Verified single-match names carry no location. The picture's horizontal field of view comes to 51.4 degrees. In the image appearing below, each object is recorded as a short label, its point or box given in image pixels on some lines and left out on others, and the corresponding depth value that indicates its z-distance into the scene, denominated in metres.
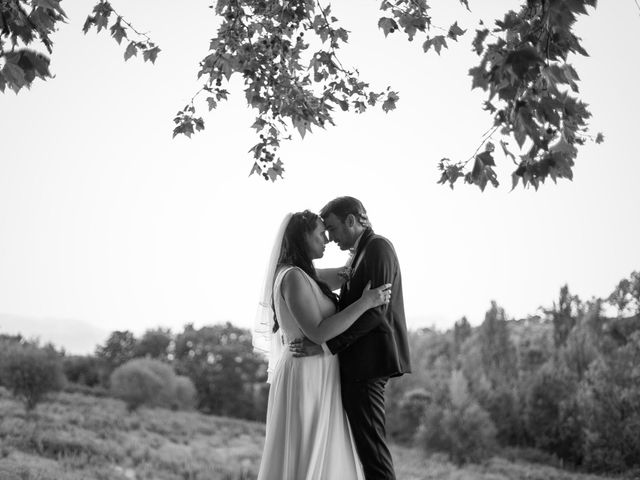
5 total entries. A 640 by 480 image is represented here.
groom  3.52
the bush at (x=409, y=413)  41.66
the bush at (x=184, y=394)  42.69
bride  3.61
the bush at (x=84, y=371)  44.78
